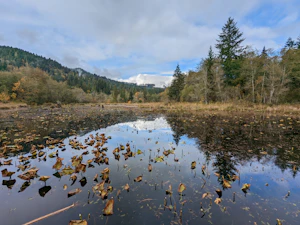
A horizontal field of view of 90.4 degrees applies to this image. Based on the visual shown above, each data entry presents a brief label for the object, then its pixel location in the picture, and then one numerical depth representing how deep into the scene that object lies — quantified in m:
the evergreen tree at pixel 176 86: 47.91
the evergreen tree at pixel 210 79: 33.44
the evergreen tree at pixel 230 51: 32.38
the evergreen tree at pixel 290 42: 42.71
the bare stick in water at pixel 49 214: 2.75
